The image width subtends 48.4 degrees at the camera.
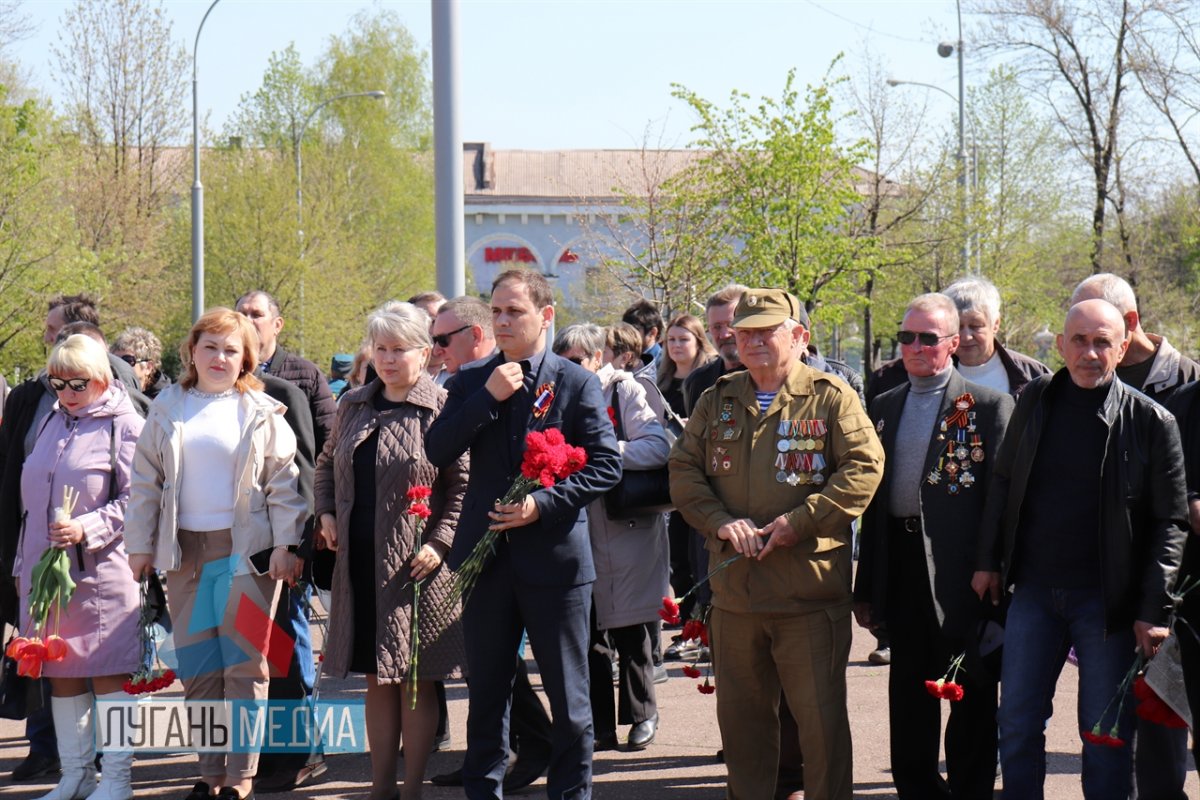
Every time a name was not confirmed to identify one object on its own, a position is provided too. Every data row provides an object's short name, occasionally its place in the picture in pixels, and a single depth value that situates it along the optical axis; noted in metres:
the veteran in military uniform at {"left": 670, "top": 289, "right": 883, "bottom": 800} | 5.10
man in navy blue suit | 5.30
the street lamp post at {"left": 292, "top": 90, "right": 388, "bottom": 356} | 36.19
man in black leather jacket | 4.75
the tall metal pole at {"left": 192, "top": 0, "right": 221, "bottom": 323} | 25.11
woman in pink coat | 6.18
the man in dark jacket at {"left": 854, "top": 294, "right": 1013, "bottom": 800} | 5.42
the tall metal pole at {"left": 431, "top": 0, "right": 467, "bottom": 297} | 9.36
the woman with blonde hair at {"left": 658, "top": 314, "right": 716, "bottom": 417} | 9.55
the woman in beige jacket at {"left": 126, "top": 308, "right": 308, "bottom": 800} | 5.90
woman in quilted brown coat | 5.80
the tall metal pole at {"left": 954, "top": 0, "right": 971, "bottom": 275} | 27.66
